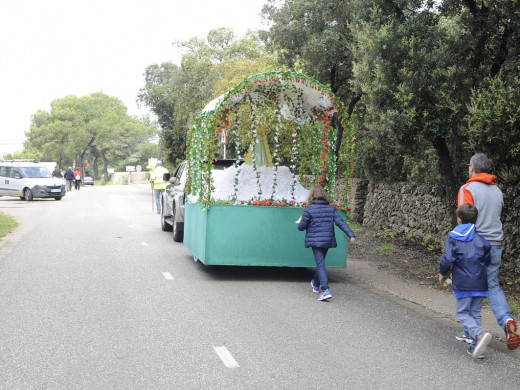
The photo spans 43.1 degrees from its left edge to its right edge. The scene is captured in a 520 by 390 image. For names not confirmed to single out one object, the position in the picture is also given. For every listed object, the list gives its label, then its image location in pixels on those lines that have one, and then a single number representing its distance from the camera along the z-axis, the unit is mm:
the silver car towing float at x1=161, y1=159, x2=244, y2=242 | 14805
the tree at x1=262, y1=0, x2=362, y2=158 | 20094
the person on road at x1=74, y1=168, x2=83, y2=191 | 51719
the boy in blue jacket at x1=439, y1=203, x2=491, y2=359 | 6230
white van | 33500
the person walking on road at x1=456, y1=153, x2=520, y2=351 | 6391
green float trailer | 10289
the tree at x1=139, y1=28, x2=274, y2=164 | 32594
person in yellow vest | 21234
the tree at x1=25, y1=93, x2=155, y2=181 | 105625
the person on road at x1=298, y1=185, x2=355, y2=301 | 9148
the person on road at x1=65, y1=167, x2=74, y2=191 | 51397
